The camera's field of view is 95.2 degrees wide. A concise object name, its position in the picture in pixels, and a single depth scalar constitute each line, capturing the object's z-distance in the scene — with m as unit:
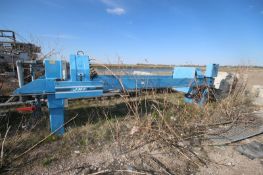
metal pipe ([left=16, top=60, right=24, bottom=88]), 2.38
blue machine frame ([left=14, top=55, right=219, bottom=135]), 1.91
